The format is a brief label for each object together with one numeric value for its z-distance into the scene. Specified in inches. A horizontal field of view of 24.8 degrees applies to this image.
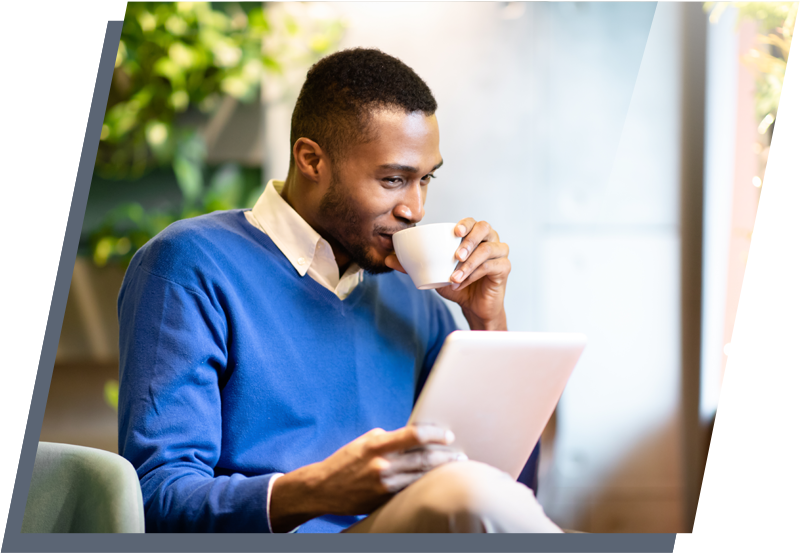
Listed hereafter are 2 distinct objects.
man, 60.2
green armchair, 61.6
